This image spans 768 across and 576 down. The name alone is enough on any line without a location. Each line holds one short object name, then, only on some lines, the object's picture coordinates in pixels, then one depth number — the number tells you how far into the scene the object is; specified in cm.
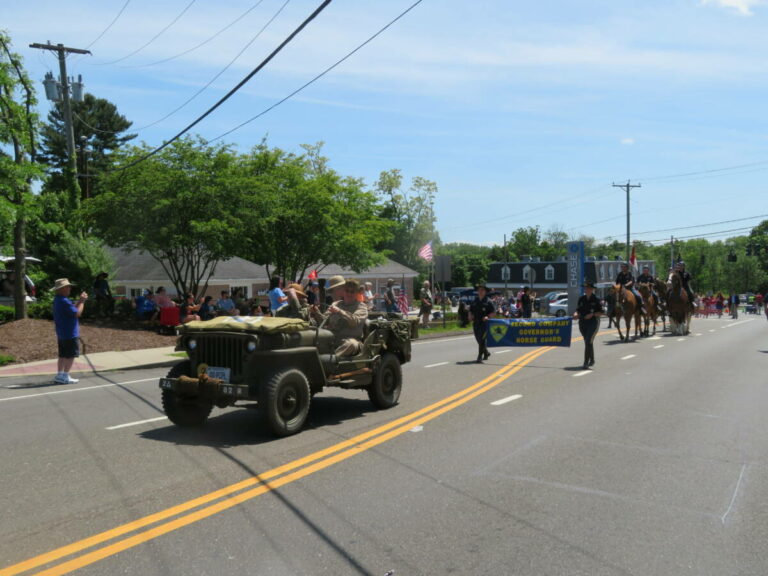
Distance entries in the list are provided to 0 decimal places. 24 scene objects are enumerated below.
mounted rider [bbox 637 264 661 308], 2491
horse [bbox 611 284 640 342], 2238
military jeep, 767
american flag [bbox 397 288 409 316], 3388
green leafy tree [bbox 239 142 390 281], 3394
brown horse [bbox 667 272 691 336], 2495
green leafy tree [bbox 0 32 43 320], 1855
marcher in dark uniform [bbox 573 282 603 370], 1504
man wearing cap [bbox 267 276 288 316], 1424
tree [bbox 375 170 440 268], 8644
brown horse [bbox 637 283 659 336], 2434
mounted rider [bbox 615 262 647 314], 2277
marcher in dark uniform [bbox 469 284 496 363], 1603
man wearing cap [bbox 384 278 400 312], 2677
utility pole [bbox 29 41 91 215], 3041
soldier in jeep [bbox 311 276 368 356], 916
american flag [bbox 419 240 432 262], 3685
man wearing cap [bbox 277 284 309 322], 962
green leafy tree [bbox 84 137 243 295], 2458
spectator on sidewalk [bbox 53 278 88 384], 1291
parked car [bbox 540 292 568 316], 5081
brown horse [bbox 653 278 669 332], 2555
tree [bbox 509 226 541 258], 12794
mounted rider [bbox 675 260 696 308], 2517
